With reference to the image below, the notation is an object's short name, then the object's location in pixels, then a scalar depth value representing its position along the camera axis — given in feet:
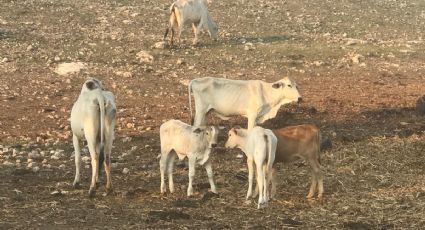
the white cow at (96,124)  37.17
